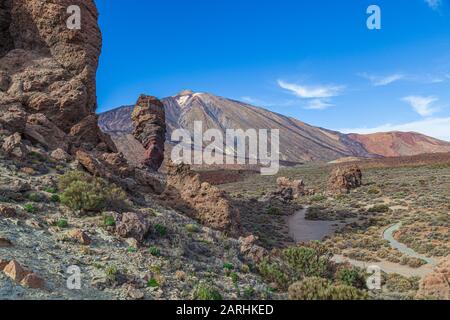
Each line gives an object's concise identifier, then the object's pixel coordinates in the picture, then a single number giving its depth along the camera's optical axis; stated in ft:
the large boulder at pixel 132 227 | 36.91
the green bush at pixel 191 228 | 47.72
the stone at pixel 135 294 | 26.86
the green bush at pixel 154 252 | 34.86
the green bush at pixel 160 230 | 39.91
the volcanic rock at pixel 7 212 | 34.99
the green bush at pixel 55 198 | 41.45
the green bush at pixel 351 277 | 38.63
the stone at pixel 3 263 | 26.05
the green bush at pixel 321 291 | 25.22
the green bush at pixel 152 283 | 29.04
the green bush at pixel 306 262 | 41.80
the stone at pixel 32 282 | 25.02
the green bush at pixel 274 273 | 35.65
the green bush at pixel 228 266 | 37.25
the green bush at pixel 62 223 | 36.29
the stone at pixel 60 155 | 54.63
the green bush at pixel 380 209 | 104.72
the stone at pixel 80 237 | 33.86
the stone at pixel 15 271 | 25.34
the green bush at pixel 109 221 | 37.76
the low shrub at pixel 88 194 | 40.88
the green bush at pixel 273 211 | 112.06
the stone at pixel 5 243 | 29.66
